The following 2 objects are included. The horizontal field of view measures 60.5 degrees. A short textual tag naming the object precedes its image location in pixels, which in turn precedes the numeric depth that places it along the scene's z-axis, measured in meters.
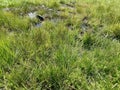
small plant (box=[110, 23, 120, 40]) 3.15
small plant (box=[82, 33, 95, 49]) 2.72
